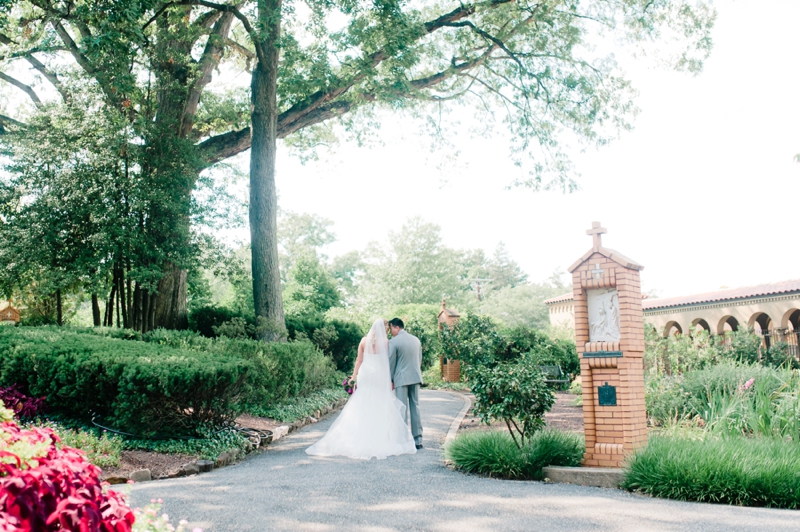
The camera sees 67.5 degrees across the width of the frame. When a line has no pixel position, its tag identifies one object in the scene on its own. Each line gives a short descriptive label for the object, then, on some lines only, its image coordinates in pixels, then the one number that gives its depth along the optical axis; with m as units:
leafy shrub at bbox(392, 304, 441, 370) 23.44
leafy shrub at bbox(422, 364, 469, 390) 19.70
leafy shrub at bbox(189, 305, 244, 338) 17.25
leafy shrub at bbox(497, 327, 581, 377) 18.14
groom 9.17
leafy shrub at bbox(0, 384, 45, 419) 8.08
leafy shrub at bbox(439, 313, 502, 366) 16.53
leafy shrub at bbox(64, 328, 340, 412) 10.49
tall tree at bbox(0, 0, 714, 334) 13.77
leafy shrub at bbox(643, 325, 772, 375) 15.19
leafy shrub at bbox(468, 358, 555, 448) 7.05
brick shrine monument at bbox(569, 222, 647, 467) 6.75
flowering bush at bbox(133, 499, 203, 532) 2.63
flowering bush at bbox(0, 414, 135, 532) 1.94
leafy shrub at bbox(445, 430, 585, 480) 6.78
